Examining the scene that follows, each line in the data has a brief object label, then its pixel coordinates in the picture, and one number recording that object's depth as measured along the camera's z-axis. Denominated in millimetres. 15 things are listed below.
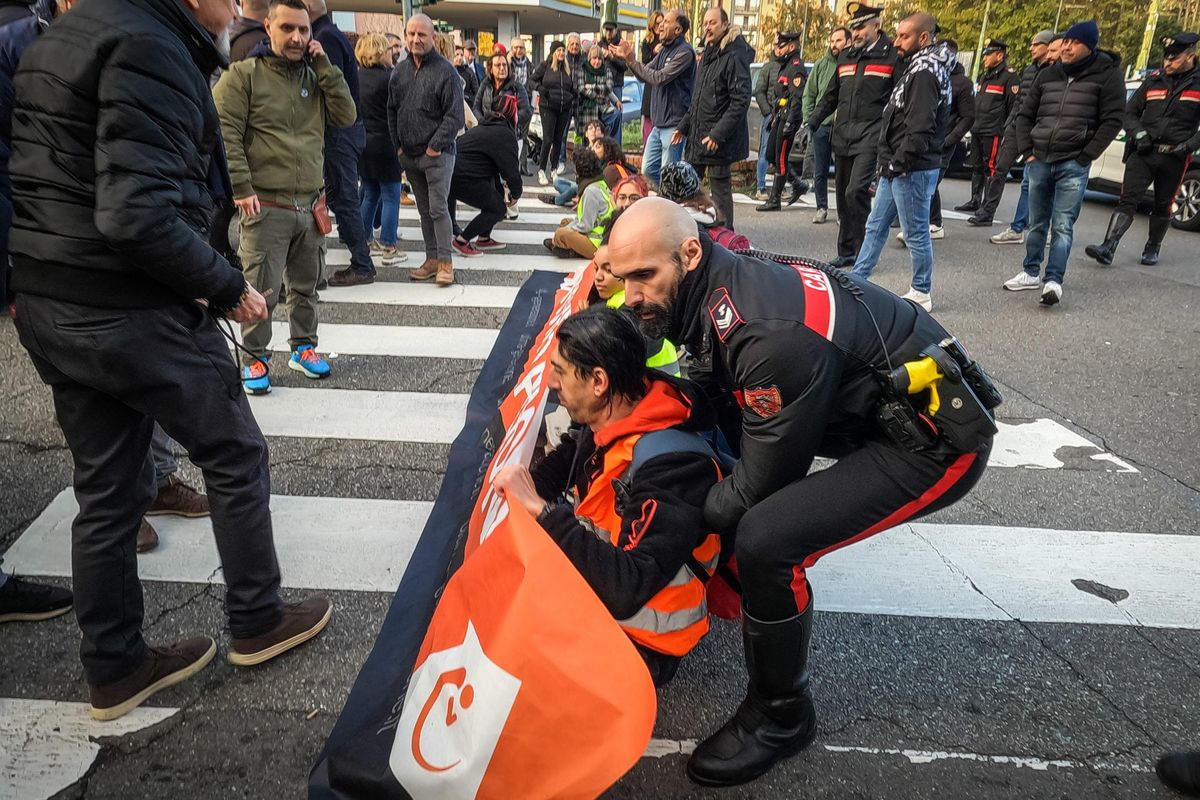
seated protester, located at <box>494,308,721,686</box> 2074
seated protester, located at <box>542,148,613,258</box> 6922
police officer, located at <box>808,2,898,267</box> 7113
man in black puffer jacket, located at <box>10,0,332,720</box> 1926
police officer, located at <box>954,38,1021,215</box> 10742
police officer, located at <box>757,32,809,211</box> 11070
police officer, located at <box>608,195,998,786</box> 1988
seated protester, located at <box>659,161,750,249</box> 4629
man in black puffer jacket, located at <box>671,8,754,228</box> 7738
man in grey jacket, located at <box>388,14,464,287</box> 6562
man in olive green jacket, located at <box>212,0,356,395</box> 4281
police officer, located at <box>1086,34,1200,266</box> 7535
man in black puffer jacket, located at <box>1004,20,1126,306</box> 6691
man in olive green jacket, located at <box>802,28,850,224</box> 9422
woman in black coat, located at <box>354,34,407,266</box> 7199
